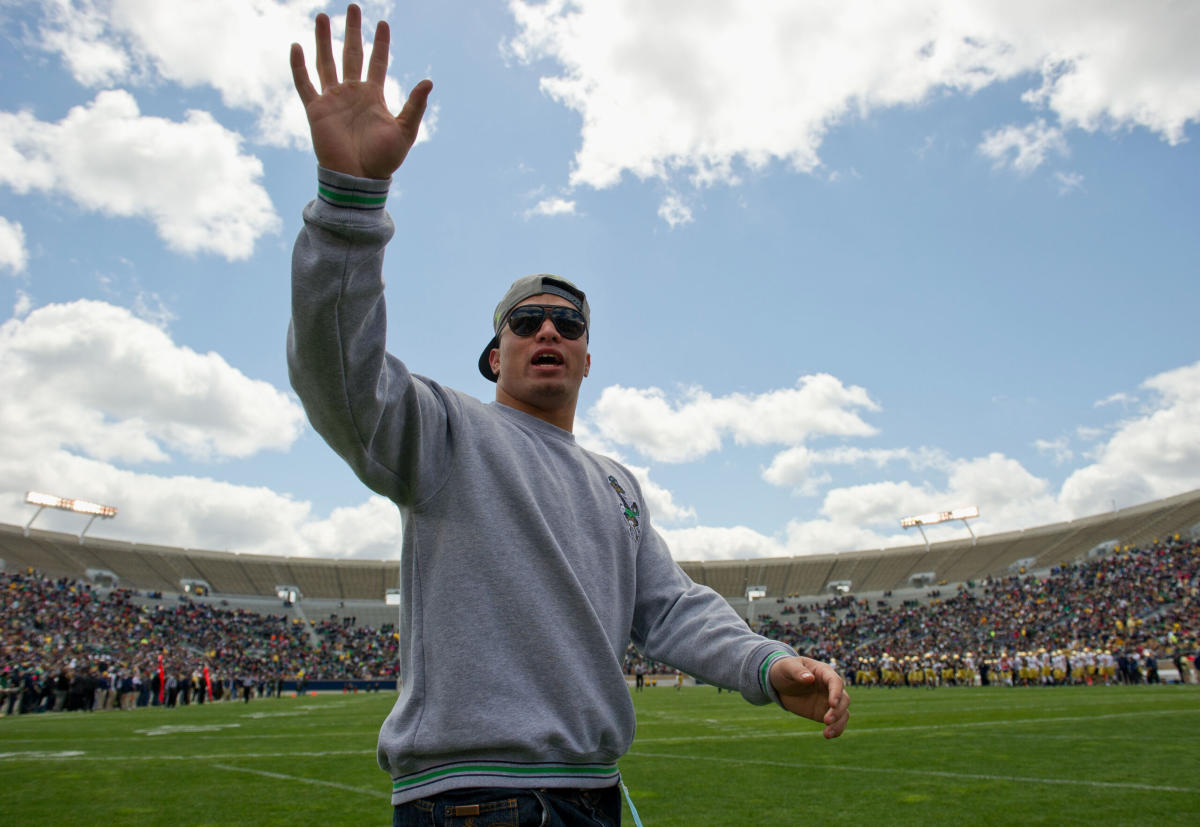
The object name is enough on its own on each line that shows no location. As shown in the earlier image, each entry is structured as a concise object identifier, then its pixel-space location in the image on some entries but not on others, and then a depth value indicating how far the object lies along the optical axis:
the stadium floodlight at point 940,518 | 66.06
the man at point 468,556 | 1.43
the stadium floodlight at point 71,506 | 57.06
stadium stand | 32.38
